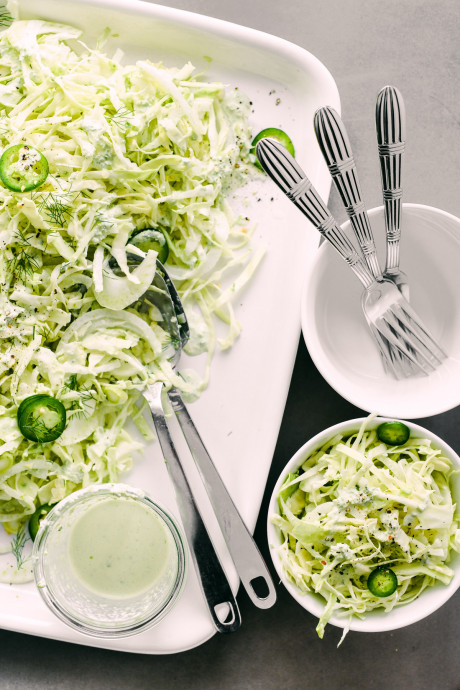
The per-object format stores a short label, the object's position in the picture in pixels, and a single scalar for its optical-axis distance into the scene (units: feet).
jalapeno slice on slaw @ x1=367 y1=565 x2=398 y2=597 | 2.86
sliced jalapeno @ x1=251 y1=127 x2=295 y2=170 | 3.04
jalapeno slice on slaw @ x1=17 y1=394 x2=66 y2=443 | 2.88
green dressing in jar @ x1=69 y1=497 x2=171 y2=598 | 2.94
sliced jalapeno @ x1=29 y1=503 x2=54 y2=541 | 2.96
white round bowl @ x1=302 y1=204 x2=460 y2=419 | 2.93
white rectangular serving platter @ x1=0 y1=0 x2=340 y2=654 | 2.99
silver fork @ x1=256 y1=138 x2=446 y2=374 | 2.82
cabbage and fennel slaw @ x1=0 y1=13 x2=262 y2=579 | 2.87
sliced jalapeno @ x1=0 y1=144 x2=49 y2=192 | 2.82
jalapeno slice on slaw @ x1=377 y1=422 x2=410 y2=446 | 2.93
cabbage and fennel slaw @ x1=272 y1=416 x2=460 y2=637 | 2.88
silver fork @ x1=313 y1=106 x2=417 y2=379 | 2.80
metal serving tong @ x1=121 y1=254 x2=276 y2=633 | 2.95
